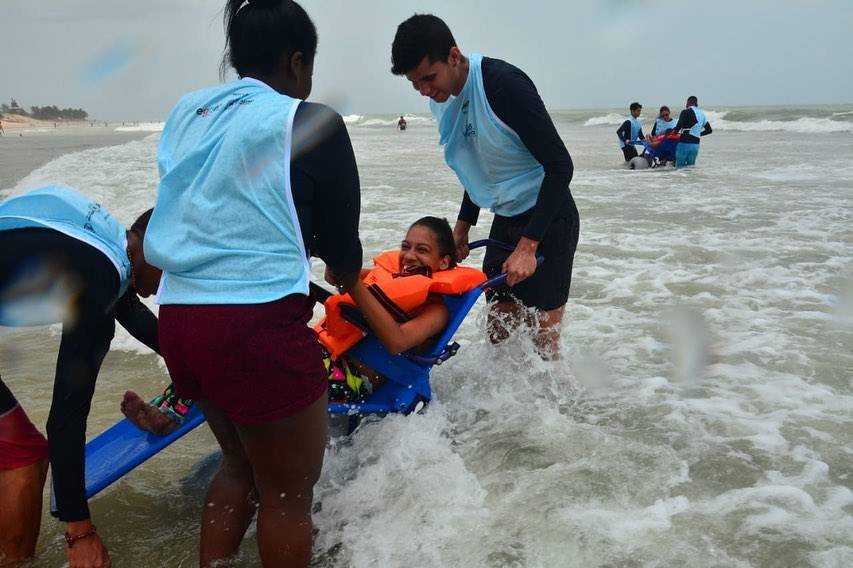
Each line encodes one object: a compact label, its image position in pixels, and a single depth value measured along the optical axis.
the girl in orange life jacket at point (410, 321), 2.15
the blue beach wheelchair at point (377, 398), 2.47
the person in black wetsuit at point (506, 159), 2.72
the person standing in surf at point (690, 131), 15.05
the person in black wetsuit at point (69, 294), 1.90
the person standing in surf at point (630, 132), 15.91
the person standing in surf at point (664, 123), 16.31
